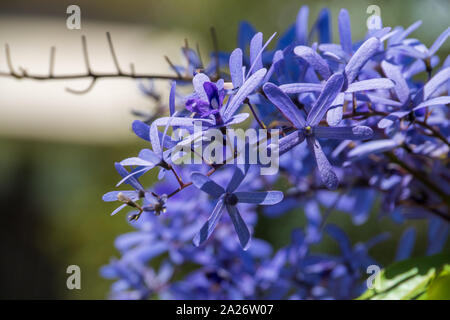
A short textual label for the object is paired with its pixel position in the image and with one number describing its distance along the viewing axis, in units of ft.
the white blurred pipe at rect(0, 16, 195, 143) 9.75
